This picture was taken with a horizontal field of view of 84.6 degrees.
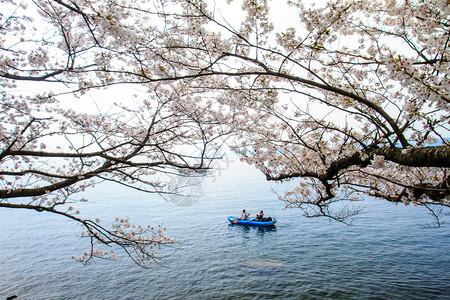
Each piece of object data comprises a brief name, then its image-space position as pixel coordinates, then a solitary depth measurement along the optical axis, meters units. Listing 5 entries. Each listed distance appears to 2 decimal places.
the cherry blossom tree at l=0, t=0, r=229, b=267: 3.31
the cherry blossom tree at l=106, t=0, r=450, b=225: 2.69
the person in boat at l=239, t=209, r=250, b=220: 26.17
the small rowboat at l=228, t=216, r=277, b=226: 24.42
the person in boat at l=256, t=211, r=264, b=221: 25.14
